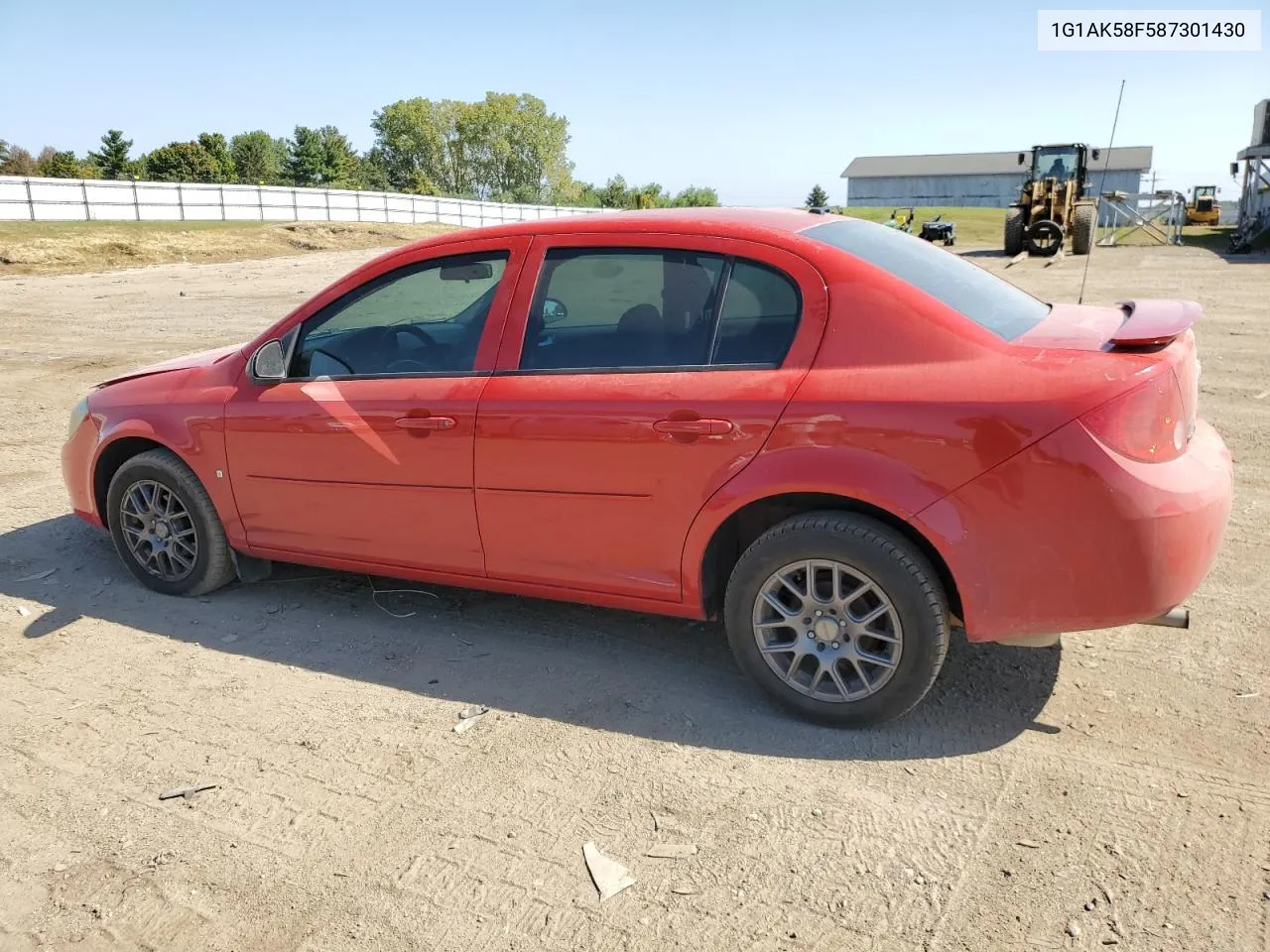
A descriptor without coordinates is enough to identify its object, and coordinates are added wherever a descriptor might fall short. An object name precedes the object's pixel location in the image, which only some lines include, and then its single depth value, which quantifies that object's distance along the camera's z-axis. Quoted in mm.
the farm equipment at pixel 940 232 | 41906
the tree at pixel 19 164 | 72125
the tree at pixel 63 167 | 68312
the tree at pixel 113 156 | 77875
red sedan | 3033
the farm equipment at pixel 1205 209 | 52375
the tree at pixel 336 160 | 85806
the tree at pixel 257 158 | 86312
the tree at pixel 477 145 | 108500
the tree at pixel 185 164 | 72312
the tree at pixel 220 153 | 75500
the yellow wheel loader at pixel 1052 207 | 29094
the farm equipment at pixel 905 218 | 43481
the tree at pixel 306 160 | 87500
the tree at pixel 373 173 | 90681
